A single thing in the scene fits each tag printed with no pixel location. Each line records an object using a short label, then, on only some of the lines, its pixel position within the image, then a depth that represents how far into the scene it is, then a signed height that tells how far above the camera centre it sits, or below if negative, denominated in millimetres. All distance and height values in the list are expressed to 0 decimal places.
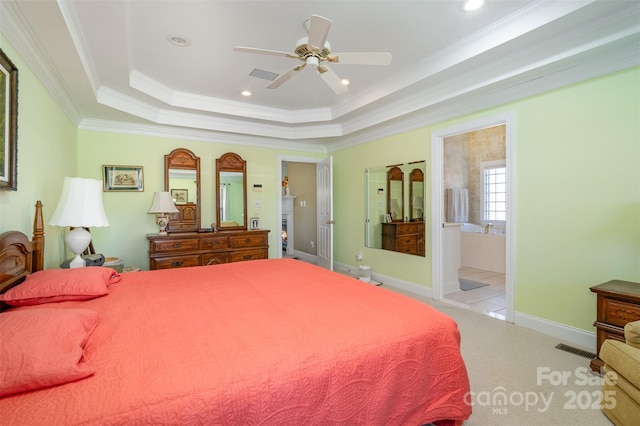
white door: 5324 -1
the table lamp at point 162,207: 4129 +75
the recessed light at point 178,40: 2676 +1544
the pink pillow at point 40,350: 878 -434
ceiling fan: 2027 +1160
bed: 901 -526
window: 6344 +436
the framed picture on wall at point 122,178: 4160 +481
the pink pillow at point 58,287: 1596 -413
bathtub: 5574 -732
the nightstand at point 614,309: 2093 -693
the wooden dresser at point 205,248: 4086 -512
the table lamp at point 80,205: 2254 +59
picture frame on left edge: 1766 +533
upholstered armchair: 1600 -926
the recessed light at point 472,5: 2246 +1541
